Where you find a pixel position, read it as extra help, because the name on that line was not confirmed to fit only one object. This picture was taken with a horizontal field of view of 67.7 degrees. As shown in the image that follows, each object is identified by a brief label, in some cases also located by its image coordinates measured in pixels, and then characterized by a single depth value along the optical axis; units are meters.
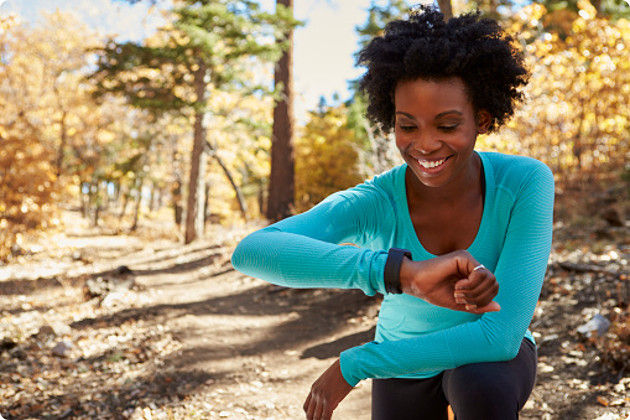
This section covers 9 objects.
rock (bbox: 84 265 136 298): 7.32
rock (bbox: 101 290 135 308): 6.91
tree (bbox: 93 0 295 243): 11.89
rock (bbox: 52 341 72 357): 4.99
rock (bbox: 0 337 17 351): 5.16
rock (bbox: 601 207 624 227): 6.91
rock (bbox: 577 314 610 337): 3.84
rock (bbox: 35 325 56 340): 5.58
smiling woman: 1.42
